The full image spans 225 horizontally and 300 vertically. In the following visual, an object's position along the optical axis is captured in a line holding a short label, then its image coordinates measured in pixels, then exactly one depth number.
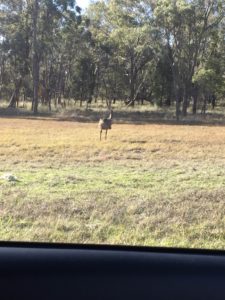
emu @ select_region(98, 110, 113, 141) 17.87
